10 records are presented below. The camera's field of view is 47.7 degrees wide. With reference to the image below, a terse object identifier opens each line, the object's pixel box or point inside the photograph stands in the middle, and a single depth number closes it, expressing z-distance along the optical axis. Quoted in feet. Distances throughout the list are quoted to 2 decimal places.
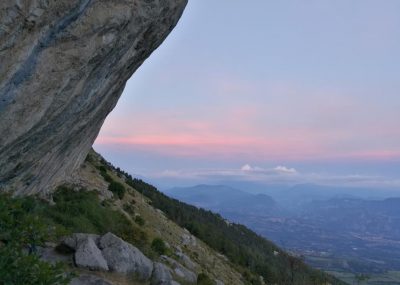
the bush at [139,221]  127.63
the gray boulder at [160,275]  72.42
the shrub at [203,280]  97.20
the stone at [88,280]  60.54
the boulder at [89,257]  67.41
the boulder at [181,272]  91.50
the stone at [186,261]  115.01
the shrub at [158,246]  105.77
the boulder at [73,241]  70.74
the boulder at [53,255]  67.42
